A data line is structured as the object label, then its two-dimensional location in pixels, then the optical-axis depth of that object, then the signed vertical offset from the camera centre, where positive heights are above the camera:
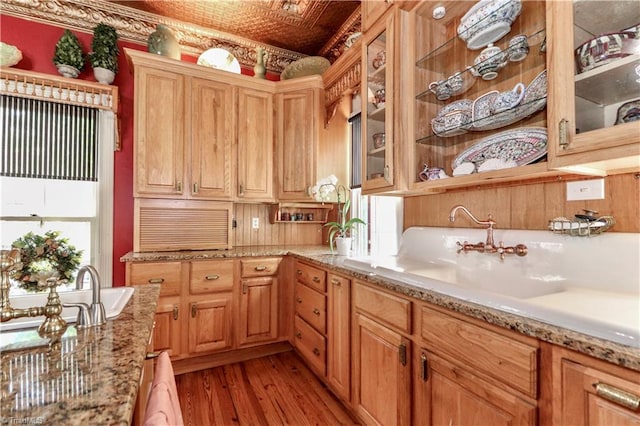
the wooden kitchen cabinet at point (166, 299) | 2.27 -0.63
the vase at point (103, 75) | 2.53 +1.14
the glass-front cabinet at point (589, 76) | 1.01 +0.46
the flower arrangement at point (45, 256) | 1.04 -0.20
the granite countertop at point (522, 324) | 0.67 -0.31
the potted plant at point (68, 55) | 2.47 +1.27
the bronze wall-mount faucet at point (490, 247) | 1.35 -0.16
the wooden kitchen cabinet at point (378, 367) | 1.31 -0.72
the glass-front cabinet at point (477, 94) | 1.34 +0.61
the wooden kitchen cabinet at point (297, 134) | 2.92 +0.75
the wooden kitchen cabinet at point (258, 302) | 2.55 -0.73
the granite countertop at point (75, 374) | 0.47 -0.30
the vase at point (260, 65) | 3.04 +1.46
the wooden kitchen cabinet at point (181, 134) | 2.51 +0.68
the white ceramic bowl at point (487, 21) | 1.42 +0.92
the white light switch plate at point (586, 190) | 1.20 +0.09
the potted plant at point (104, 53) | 2.51 +1.31
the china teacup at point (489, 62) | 1.48 +0.73
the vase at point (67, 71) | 2.48 +1.16
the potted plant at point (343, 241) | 2.33 -0.21
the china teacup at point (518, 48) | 1.38 +0.74
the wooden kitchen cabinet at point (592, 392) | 0.66 -0.41
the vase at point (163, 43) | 2.64 +1.46
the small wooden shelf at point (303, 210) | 3.10 +0.04
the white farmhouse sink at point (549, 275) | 0.79 -0.26
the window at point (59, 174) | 2.45 +0.33
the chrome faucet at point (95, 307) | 0.83 -0.25
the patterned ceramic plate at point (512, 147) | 1.26 +0.30
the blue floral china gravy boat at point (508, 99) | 1.36 +0.51
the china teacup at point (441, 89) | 1.70 +0.69
